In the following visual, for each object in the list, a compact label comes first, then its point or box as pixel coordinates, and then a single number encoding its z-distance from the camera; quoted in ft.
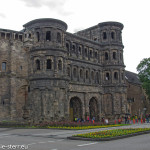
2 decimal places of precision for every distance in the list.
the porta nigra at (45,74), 105.29
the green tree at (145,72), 146.95
